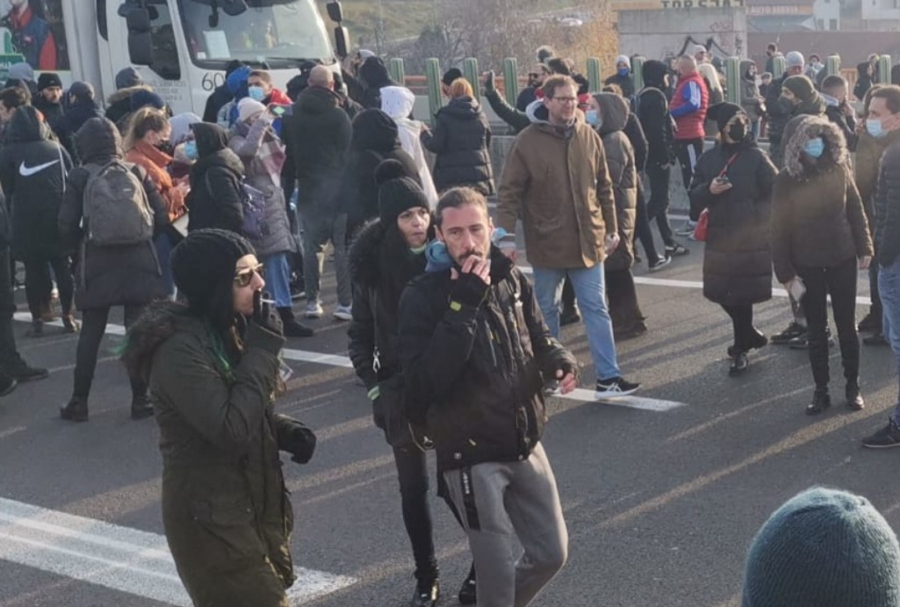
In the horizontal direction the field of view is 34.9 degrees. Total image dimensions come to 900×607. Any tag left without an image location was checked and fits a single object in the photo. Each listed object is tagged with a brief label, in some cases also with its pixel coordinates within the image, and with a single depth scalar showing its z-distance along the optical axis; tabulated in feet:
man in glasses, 27.43
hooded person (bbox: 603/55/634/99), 60.75
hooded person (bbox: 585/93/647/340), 32.89
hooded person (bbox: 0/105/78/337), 34.55
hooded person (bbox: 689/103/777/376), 29.07
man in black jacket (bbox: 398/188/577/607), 15.76
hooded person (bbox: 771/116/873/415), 26.27
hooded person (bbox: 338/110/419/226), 31.30
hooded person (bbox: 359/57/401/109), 45.98
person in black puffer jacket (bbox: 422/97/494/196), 37.60
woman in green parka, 13.87
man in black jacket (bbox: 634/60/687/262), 42.24
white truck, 54.49
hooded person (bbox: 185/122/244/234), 30.19
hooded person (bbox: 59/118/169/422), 28.81
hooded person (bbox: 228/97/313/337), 33.58
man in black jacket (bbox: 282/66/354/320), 35.86
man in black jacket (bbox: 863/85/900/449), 24.35
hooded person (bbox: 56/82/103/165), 44.01
